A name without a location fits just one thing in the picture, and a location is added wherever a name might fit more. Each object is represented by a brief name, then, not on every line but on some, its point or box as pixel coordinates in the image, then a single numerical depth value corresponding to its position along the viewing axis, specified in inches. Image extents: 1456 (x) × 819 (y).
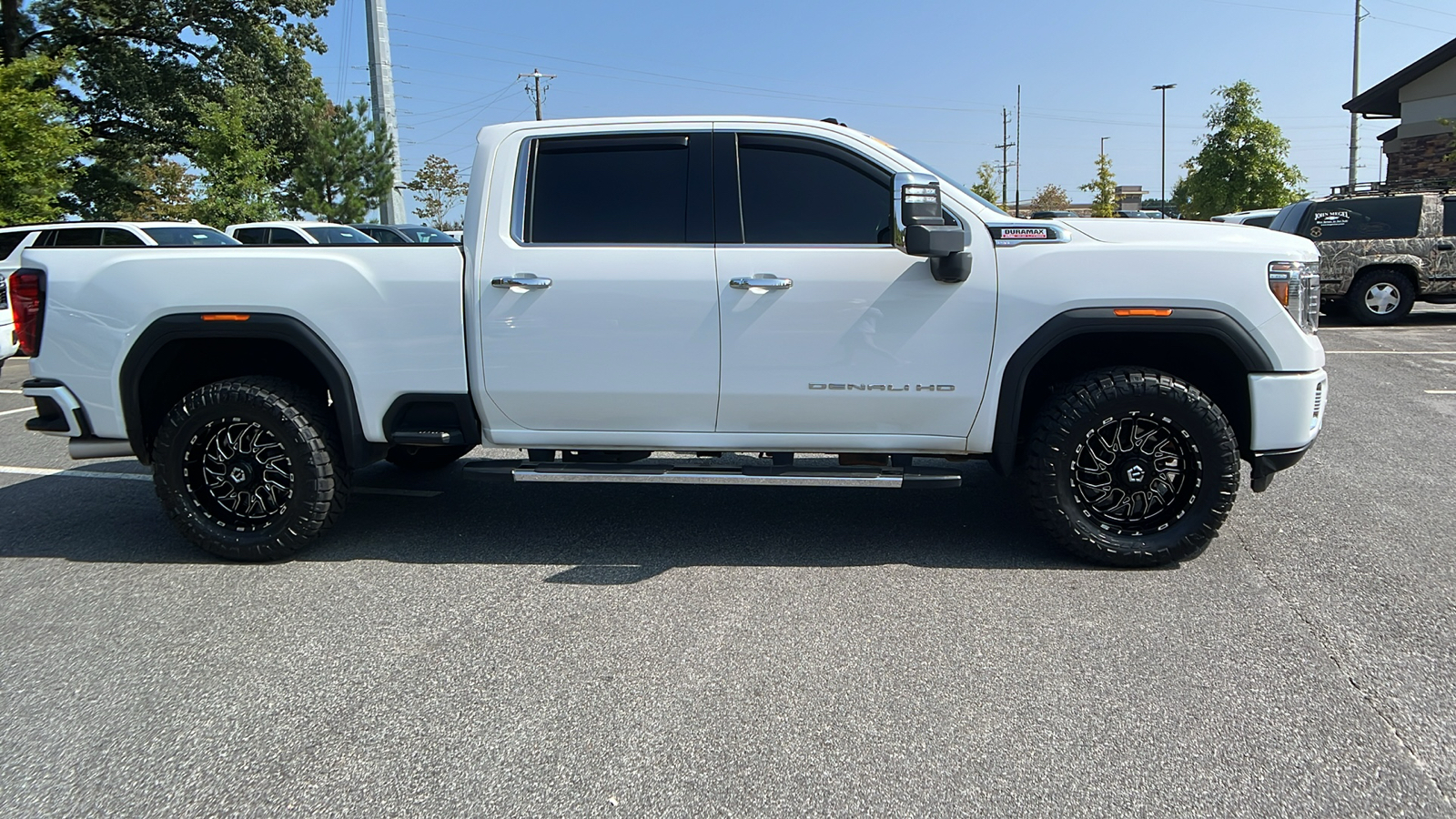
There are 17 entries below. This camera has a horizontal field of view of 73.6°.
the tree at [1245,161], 1279.5
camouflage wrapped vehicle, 524.4
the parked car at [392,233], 818.4
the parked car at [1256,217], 752.3
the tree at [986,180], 2485.2
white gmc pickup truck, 166.9
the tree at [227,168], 999.0
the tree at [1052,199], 3016.2
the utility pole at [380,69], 1049.5
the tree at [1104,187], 2142.0
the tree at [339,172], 1392.7
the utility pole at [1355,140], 1359.5
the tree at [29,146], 676.7
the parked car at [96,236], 565.9
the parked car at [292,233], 736.3
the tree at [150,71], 1192.2
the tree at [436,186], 2343.8
